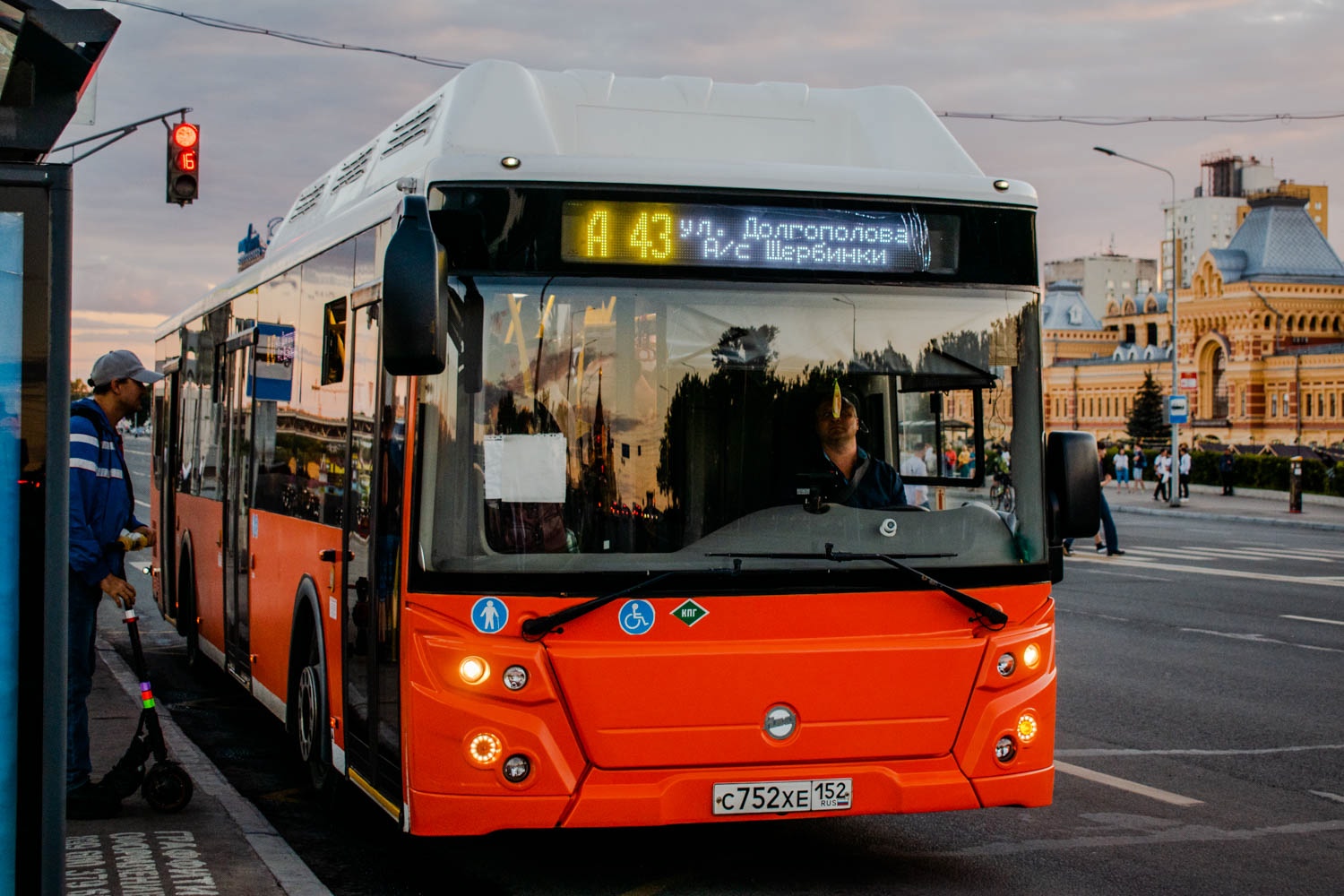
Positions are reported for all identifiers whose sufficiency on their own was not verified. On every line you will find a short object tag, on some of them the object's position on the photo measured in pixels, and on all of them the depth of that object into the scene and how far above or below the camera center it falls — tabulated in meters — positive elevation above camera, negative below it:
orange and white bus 5.73 -0.18
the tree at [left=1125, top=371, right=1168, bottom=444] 130.50 +1.71
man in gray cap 7.09 -0.53
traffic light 19.69 +3.18
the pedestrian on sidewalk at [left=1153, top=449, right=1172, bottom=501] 51.97 -1.28
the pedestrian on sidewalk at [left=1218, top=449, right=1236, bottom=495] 56.66 -1.08
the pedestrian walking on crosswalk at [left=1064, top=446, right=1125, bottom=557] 26.08 -1.68
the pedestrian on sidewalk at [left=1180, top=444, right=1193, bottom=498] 53.00 -1.15
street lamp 48.69 -0.54
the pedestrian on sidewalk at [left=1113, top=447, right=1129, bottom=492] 63.24 -1.24
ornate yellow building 121.38 +6.69
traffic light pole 25.80 +4.78
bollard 45.34 -1.43
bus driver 6.01 -0.12
